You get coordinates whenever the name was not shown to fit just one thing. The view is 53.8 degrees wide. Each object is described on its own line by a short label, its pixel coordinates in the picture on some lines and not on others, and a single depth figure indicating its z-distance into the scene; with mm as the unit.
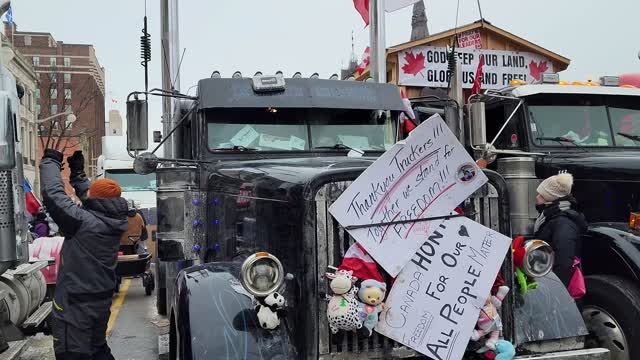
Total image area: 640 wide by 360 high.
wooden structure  13438
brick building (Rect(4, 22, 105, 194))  38844
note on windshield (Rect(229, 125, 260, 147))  5184
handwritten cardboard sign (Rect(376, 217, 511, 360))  3324
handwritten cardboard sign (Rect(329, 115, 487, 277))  3297
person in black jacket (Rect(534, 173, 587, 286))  4578
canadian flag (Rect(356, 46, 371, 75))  11410
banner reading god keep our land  13438
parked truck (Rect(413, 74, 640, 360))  4770
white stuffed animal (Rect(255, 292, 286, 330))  3230
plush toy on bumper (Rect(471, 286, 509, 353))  3455
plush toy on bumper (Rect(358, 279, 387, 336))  3219
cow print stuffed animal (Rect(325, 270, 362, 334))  3160
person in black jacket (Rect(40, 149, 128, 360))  4324
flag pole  7258
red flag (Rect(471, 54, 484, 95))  6418
